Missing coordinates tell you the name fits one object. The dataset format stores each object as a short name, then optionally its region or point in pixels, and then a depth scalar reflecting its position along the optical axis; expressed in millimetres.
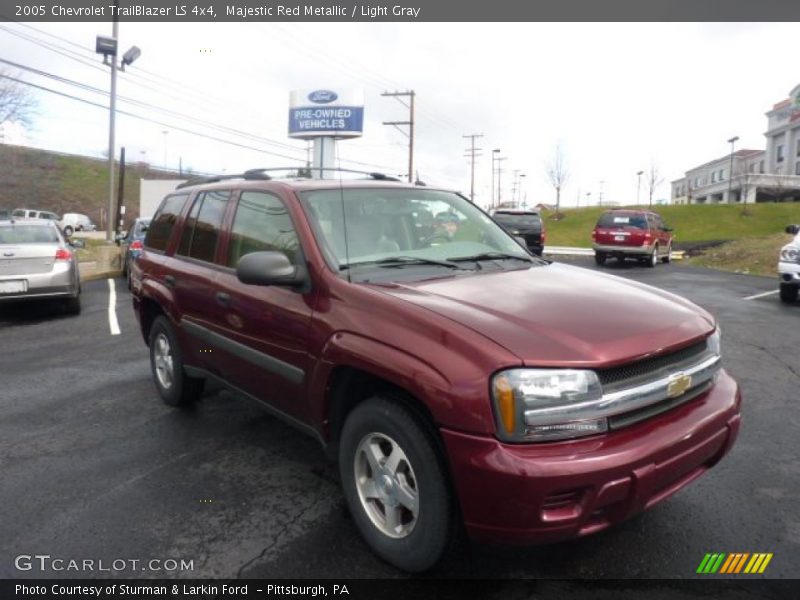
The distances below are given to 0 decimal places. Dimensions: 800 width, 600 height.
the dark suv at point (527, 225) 20594
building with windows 61750
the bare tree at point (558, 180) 66562
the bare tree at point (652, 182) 70875
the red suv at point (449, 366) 2285
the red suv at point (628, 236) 19469
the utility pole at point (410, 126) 42781
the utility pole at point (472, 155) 67625
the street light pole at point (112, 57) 19094
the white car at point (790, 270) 10766
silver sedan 9148
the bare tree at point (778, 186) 59728
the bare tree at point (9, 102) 35594
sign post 38250
